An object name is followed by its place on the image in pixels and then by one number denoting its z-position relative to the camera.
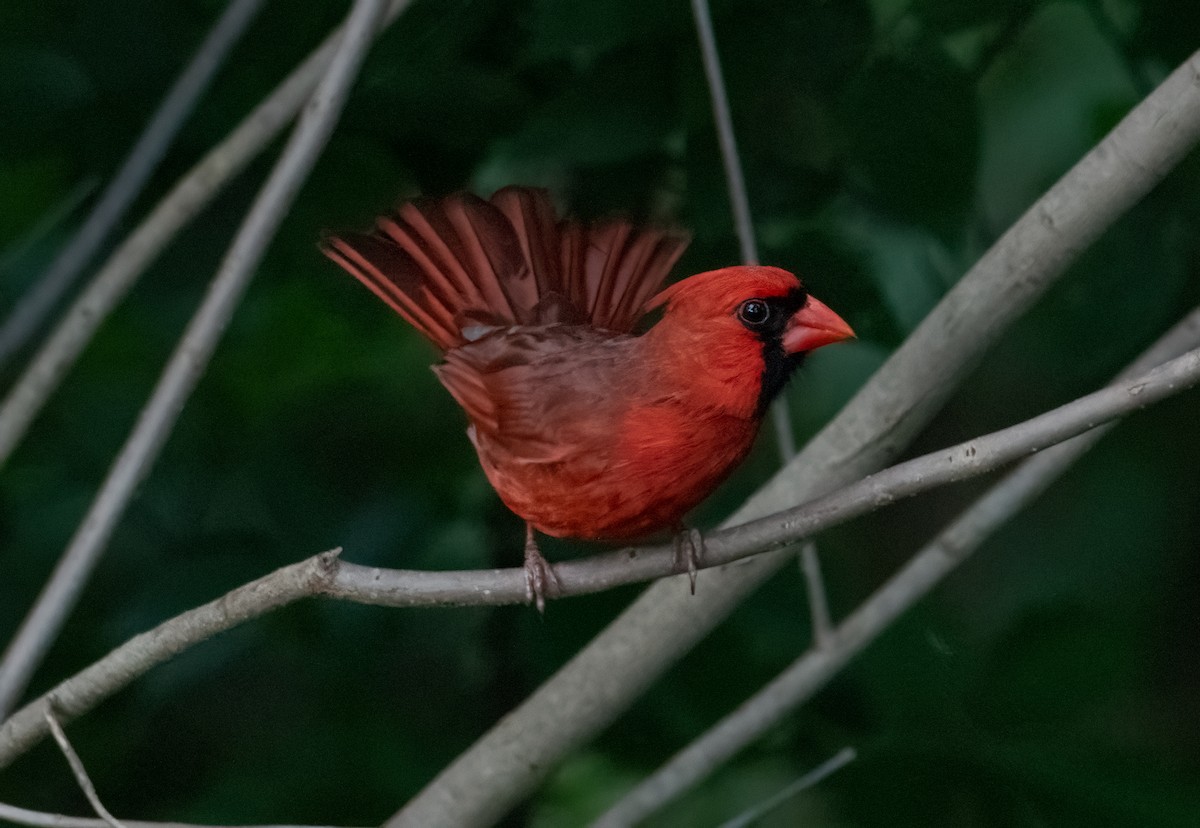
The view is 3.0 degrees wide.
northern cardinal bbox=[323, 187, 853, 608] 5.16
